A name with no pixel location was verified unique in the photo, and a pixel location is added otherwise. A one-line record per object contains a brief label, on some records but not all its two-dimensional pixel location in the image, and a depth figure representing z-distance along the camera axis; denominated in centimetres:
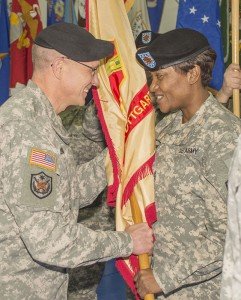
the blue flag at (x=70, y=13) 589
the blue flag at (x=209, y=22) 333
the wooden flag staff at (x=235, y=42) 277
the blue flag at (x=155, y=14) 588
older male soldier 196
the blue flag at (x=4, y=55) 570
